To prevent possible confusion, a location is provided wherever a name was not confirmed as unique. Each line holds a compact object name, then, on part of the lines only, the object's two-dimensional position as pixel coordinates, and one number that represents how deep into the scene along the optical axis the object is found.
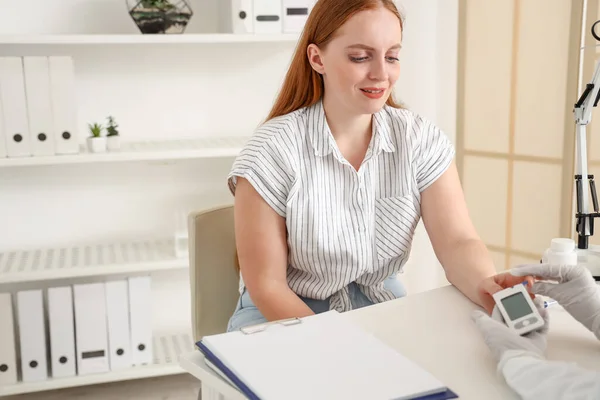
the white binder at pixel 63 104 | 2.29
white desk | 0.93
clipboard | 0.85
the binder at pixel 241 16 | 2.39
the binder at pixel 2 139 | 2.28
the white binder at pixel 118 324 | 2.46
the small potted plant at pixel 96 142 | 2.37
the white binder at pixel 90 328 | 2.44
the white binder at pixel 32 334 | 2.40
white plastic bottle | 1.32
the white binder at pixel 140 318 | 2.48
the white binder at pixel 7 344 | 2.38
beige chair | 1.69
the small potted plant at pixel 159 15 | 2.34
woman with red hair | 1.47
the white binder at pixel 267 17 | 2.41
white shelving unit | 2.42
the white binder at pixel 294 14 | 2.45
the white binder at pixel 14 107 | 2.25
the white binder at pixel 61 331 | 2.42
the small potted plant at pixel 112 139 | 2.41
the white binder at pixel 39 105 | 2.27
